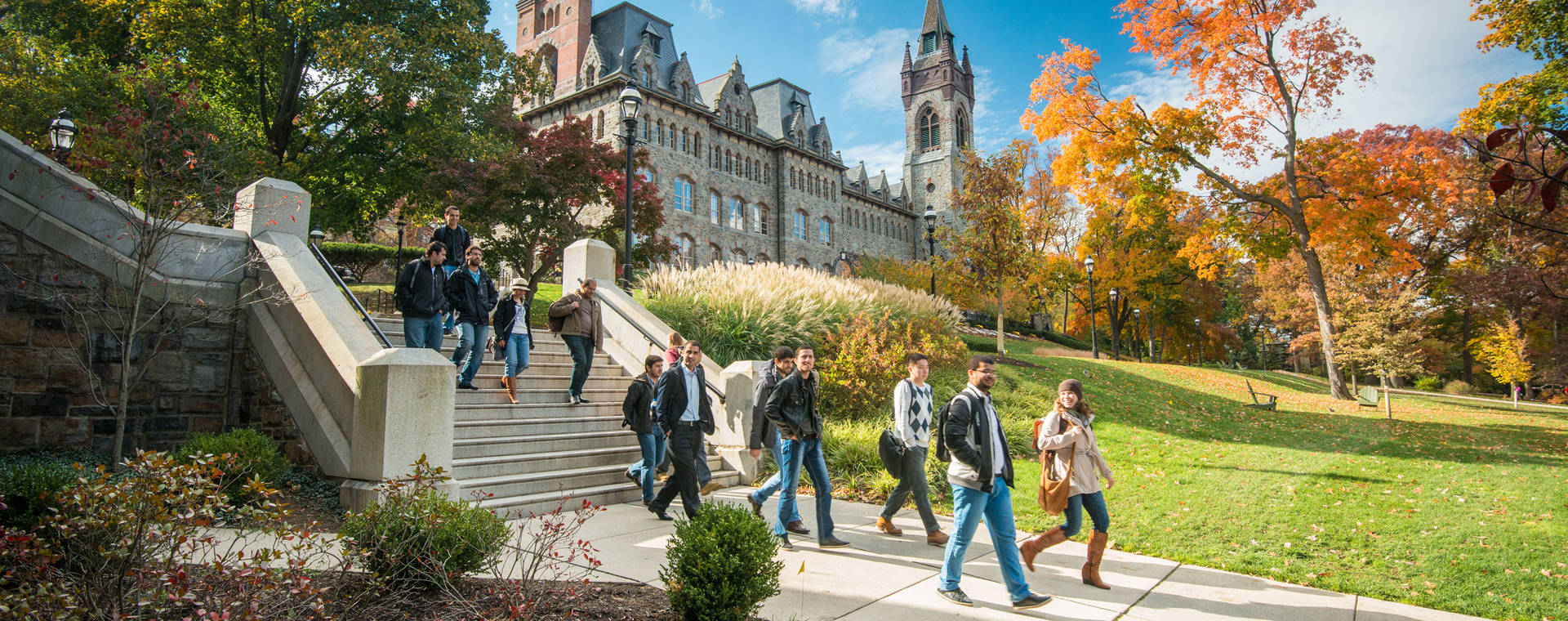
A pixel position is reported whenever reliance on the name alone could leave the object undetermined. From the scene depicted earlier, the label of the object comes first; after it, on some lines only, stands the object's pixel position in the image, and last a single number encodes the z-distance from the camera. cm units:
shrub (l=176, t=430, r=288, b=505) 619
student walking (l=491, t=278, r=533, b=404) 891
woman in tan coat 538
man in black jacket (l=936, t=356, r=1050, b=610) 488
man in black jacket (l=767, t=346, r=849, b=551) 628
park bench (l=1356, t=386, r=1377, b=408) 1670
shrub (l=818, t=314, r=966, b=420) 1146
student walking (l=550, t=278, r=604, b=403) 923
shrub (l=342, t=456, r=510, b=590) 394
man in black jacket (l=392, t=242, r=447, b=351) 849
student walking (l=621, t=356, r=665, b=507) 717
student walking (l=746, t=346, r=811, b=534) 657
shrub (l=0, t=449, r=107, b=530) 482
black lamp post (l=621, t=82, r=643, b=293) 1306
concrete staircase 741
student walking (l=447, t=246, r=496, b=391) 875
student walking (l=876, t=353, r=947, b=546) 622
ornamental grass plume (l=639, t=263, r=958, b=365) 1238
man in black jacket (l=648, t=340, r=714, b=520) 675
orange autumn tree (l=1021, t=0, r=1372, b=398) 1925
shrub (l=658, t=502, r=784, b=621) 386
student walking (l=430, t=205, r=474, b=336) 959
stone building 4034
